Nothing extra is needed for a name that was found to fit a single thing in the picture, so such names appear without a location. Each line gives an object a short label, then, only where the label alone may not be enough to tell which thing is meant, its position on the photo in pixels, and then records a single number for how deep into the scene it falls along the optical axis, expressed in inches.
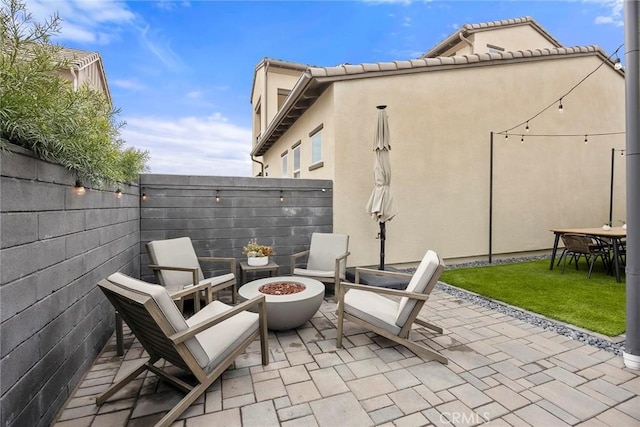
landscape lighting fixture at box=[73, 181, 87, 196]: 101.7
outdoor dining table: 221.5
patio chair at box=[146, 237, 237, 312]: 168.9
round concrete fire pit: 137.6
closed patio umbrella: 215.9
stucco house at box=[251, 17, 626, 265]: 253.9
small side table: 199.2
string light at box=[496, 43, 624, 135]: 309.7
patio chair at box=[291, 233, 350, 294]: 203.3
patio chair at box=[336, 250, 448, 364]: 119.1
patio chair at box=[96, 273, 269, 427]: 82.6
